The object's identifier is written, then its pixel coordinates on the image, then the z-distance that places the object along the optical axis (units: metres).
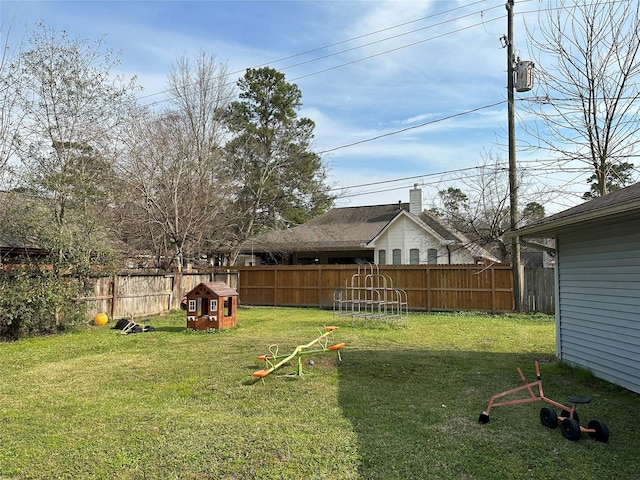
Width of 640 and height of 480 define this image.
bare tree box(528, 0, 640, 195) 9.66
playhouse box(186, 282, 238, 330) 10.10
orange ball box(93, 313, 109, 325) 10.69
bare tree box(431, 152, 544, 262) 15.49
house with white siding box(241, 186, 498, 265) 18.97
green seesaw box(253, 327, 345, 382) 5.36
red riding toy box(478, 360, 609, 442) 3.58
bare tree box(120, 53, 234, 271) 14.73
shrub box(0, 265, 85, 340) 8.38
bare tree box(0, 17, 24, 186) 8.70
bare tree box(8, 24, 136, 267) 9.55
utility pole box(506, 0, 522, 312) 12.61
